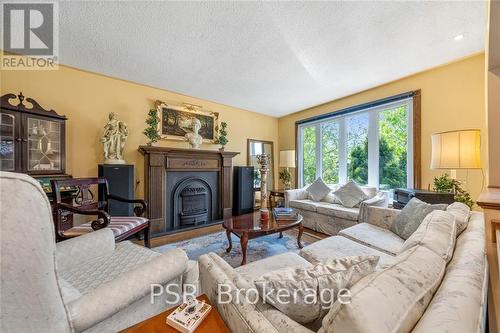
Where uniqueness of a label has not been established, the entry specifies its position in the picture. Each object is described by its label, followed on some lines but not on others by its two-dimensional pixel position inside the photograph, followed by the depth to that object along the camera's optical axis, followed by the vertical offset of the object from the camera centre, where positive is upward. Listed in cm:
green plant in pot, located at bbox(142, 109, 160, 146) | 323 +62
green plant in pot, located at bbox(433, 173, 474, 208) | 216 -26
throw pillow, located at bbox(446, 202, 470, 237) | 132 -35
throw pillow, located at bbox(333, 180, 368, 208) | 326 -46
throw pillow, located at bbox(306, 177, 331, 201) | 386 -45
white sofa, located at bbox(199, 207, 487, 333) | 52 -40
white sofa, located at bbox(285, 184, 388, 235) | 288 -68
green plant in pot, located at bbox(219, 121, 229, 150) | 399 +62
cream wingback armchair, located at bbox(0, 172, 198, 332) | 50 -42
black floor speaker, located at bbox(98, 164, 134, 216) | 276 -22
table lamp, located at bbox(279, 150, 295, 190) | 468 +6
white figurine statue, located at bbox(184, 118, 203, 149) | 369 +56
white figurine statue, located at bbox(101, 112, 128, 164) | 287 +39
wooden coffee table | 219 -69
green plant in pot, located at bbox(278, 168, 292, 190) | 493 -28
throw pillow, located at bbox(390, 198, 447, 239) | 183 -48
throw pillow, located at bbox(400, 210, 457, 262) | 90 -34
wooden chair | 183 -46
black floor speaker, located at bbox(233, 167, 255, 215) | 427 -51
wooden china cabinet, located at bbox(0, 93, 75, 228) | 216 +31
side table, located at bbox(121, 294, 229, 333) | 75 -60
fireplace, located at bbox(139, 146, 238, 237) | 319 -35
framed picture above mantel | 358 +87
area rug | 252 -109
